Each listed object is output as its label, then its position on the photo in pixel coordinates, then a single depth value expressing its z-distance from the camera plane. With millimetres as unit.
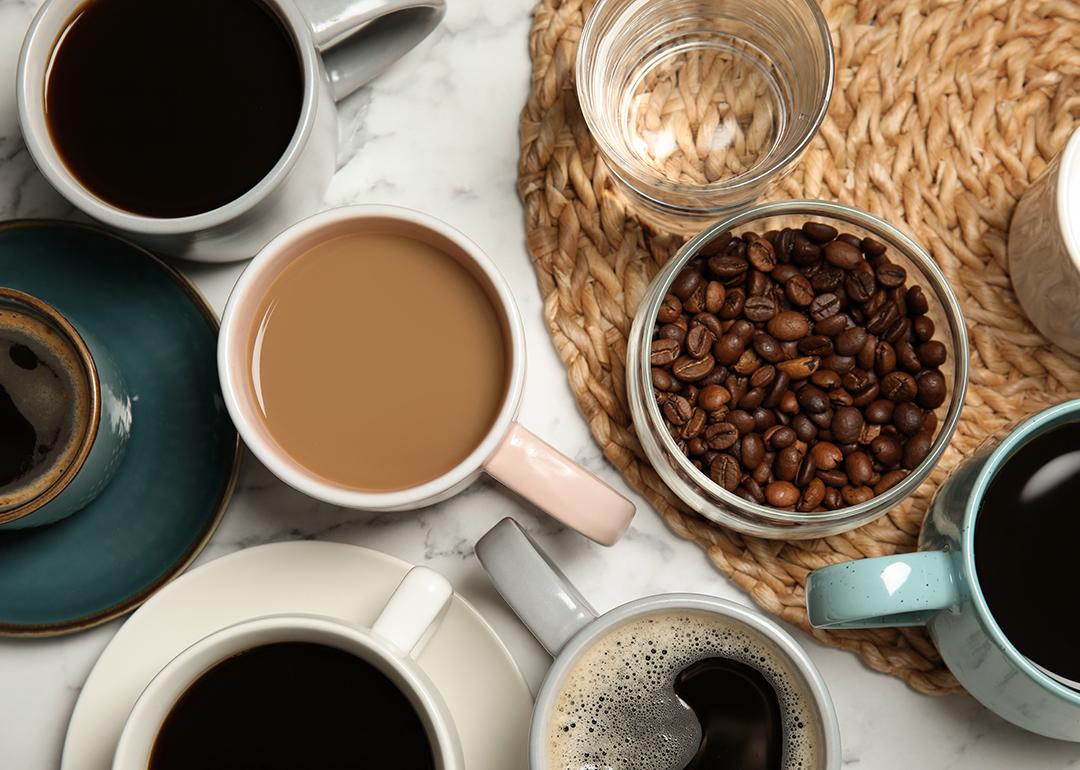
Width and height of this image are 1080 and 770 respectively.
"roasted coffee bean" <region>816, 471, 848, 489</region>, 530
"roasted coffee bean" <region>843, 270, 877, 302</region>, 536
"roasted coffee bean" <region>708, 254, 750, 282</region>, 534
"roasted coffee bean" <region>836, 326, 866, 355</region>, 533
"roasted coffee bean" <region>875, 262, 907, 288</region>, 535
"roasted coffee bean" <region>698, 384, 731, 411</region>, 533
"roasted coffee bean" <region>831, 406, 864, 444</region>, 530
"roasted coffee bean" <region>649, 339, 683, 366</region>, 531
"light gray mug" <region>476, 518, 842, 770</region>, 488
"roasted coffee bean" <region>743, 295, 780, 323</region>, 536
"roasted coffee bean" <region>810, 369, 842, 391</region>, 533
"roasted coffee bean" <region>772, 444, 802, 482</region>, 531
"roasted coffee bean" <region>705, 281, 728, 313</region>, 536
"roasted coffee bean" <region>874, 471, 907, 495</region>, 526
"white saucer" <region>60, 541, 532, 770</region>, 526
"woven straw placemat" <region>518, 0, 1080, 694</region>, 546
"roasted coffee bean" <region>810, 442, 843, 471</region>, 530
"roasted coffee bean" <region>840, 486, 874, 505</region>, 528
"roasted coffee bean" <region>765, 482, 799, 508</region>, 527
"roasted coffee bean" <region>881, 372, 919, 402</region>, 533
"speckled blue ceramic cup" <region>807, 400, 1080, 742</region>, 477
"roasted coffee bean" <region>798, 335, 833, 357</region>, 534
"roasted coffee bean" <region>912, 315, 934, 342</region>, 532
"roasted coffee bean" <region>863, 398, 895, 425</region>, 533
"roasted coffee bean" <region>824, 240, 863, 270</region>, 534
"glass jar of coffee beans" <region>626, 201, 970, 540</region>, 516
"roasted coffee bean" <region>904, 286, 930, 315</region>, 533
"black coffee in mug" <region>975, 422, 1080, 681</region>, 507
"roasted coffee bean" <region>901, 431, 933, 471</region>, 527
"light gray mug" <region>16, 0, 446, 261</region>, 504
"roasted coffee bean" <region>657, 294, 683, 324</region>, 536
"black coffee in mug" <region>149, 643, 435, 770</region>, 503
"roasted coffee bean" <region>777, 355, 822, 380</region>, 535
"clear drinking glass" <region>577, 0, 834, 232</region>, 541
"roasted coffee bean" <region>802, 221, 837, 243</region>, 536
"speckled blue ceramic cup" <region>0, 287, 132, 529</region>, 504
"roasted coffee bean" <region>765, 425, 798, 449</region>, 531
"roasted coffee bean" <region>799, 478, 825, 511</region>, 527
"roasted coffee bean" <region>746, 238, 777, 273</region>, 536
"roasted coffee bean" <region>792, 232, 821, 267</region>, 537
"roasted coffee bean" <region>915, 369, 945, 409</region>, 529
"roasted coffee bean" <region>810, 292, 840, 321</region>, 536
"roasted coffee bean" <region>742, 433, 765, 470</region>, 530
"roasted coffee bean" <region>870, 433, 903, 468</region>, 529
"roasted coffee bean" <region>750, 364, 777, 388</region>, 535
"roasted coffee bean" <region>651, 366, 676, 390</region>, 530
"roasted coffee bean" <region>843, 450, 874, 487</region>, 526
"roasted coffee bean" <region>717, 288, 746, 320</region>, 536
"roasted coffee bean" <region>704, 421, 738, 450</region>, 530
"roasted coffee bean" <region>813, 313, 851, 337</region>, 534
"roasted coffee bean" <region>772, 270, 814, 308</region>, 535
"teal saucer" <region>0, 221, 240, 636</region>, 533
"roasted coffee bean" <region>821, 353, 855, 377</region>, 535
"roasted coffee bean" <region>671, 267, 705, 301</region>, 536
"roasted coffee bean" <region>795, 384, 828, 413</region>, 533
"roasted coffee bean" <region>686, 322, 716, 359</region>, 534
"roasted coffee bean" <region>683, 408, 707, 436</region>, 532
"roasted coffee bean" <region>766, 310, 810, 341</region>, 535
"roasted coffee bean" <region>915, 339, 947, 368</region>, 531
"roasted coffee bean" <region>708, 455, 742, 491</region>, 527
